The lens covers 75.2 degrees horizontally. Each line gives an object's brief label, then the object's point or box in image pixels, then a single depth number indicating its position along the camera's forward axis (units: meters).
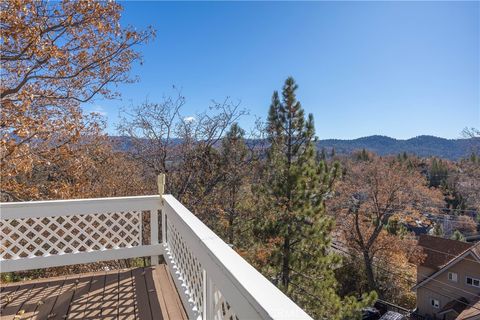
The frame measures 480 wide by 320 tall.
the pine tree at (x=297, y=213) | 9.35
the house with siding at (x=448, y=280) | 10.70
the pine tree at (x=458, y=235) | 16.86
